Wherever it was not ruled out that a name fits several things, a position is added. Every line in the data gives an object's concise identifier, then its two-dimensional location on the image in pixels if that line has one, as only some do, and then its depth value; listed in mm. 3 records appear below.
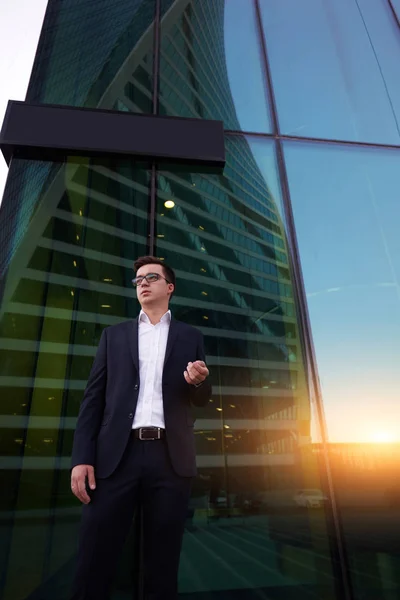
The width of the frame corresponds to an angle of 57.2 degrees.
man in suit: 1772
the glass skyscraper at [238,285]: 3082
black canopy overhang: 4281
